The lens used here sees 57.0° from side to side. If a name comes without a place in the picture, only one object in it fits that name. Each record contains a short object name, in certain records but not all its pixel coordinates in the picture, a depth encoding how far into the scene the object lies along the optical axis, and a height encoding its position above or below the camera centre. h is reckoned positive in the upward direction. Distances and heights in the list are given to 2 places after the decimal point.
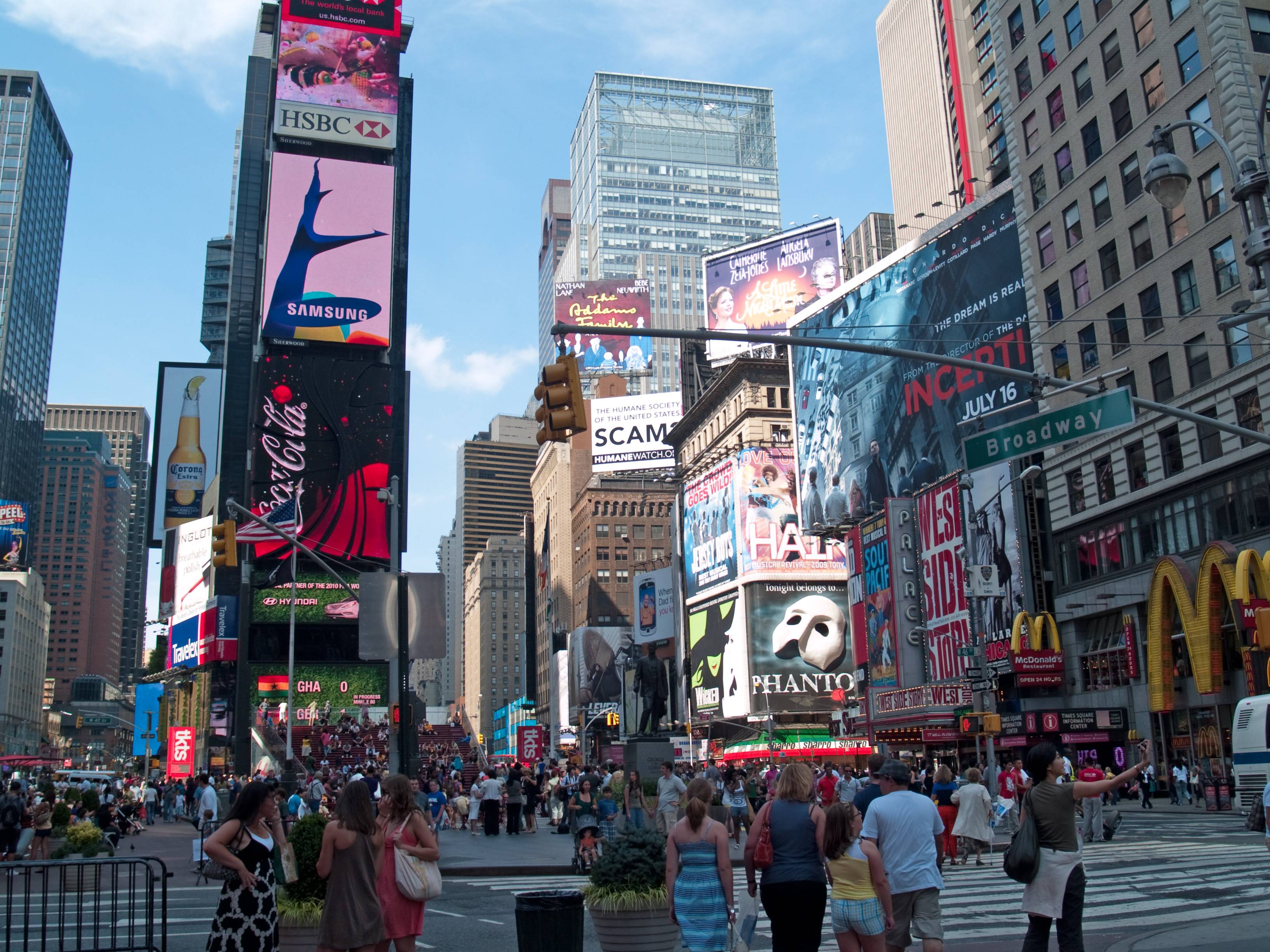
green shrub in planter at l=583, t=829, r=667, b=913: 10.27 -1.25
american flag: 51.47 +11.37
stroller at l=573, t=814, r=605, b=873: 19.34 -1.81
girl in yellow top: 8.64 -1.20
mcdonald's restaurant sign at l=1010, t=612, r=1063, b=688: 48.88 +2.37
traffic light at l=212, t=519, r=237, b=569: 20.92 +3.58
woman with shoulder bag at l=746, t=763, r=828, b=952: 8.41 -1.01
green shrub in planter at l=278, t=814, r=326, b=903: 10.65 -1.04
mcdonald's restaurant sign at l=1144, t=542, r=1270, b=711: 36.59 +3.48
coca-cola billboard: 82.62 +20.83
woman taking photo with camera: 8.63 -1.11
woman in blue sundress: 8.97 -1.14
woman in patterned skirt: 8.45 -0.96
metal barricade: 10.23 -2.03
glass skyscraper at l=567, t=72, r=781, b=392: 183.50 +81.95
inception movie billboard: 55.62 +19.08
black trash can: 9.53 -1.50
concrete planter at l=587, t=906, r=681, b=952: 10.23 -1.69
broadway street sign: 14.10 +3.51
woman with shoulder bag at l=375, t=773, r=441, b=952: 9.02 -0.84
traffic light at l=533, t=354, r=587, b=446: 13.38 +3.75
